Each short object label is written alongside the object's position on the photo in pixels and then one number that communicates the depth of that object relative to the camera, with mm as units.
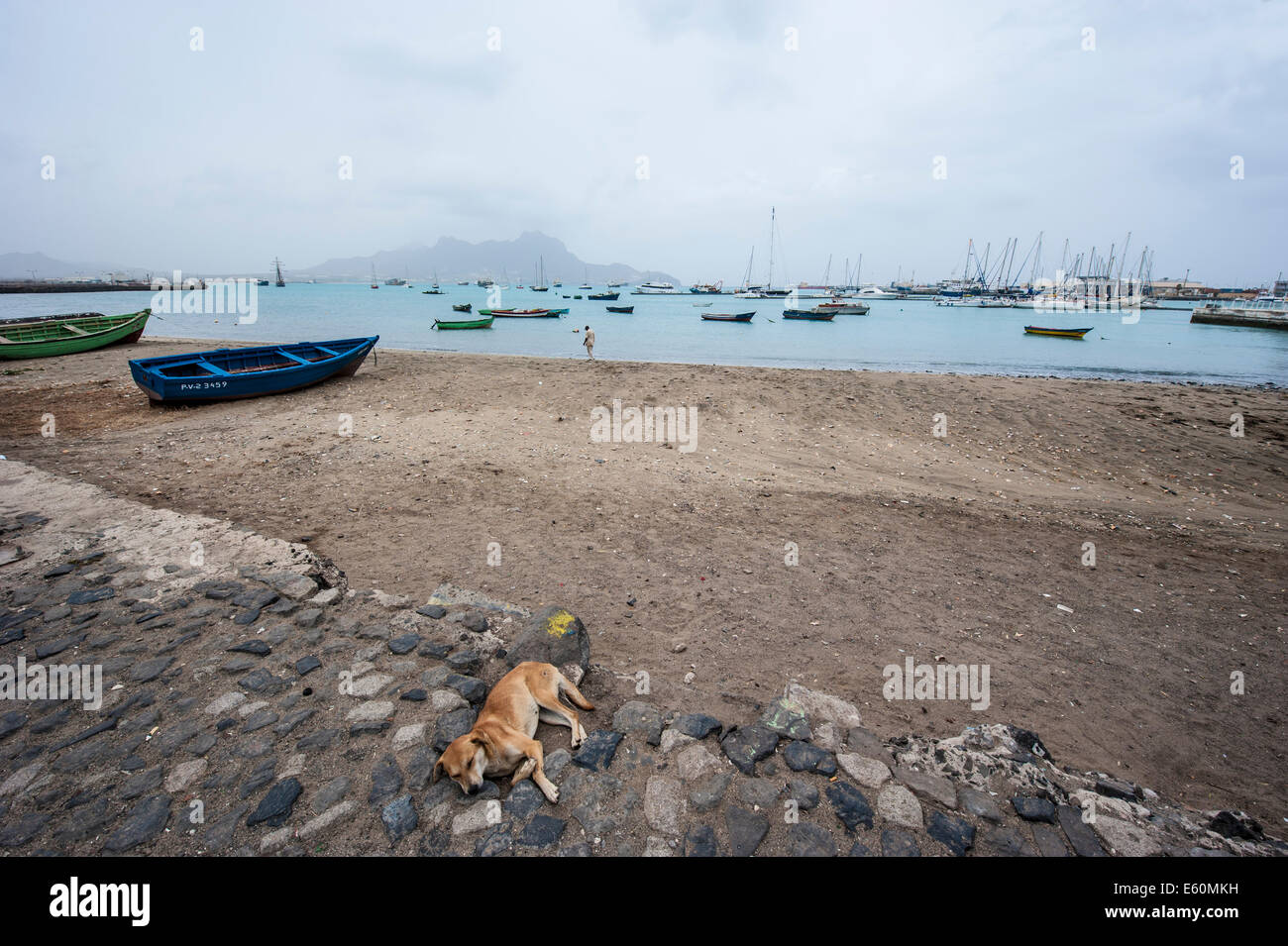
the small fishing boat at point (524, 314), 49994
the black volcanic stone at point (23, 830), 2879
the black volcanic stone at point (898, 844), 2951
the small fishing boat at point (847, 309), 72125
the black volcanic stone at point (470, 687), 4137
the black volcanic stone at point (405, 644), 4612
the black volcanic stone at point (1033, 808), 3193
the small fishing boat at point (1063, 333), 43703
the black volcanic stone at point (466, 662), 4488
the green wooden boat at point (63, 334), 20906
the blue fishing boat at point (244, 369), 13109
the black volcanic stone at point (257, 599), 5121
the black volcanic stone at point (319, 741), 3570
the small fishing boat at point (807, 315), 64312
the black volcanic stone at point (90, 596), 5086
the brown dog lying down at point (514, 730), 3291
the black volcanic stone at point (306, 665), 4281
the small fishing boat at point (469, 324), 40469
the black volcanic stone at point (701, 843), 2926
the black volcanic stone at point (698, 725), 3814
